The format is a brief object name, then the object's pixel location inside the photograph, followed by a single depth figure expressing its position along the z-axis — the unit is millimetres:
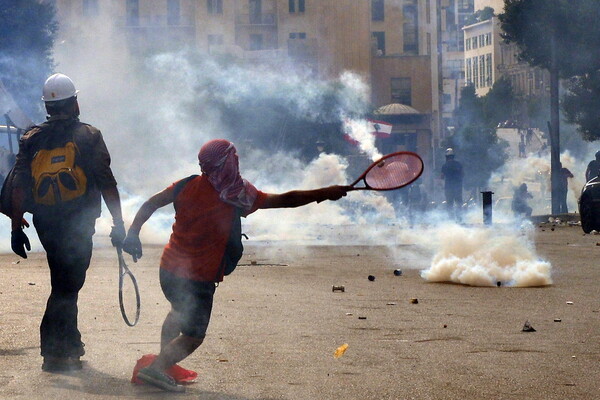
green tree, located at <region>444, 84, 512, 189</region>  73969
